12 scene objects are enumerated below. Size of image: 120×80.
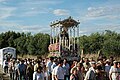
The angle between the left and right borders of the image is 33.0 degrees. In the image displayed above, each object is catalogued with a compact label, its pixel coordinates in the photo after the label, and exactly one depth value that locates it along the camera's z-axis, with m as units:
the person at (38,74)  7.54
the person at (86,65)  8.71
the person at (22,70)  11.88
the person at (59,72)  8.87
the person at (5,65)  18.21
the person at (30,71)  10.59
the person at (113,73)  8.10
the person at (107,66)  9.14
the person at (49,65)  10.95
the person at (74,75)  7.51
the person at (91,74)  6.99
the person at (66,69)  9.93
